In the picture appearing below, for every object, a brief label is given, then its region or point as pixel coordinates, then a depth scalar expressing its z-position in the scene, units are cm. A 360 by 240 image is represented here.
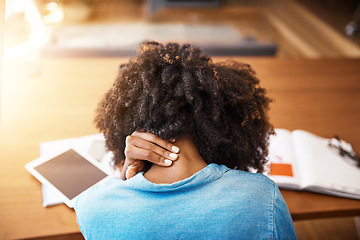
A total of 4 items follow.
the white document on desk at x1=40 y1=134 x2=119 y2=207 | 103
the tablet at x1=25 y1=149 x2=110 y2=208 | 92
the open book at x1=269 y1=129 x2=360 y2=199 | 94
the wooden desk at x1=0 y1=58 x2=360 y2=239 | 88
